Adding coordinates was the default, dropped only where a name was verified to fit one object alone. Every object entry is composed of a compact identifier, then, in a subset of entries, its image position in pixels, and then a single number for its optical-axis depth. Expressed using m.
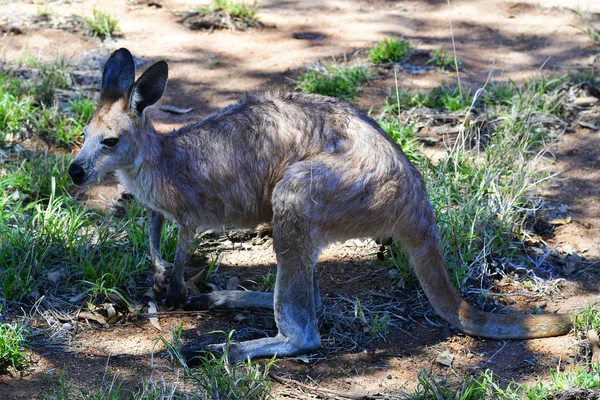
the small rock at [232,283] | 9.89
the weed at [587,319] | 8.53
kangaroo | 8.35
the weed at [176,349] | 8.05
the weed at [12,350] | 7.99
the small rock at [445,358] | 8.46
